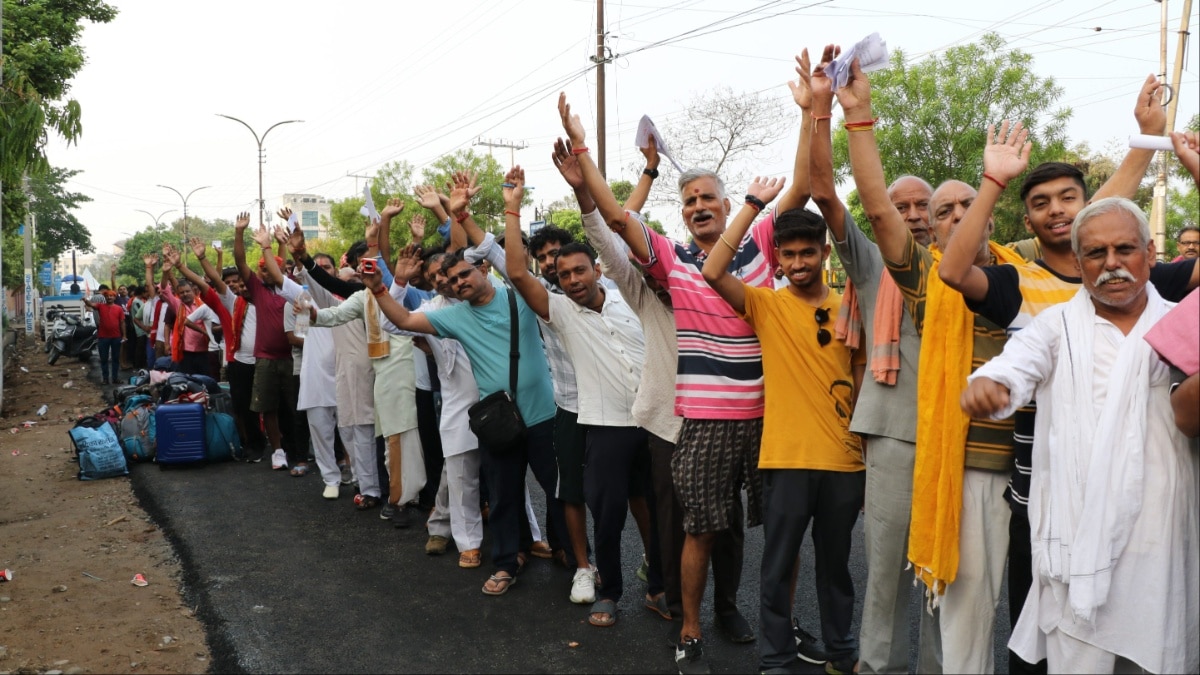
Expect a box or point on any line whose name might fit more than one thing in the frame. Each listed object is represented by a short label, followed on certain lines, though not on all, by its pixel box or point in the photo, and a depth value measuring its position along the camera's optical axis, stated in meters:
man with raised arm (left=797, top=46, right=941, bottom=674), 3.54
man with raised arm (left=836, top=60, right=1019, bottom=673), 3.22
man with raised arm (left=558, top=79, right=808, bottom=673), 4.20
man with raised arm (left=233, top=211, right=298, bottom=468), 9.13
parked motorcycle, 23.72
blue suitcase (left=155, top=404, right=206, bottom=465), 9.49
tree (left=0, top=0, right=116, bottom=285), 19.19
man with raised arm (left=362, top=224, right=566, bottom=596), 5.54
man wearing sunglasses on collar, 3.92
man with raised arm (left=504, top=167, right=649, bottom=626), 4.88
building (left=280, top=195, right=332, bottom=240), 141.00
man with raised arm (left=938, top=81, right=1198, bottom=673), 3.02
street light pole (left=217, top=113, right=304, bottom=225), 39.41
